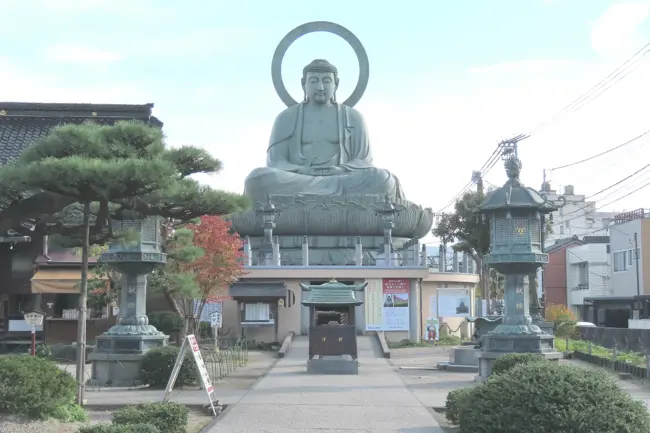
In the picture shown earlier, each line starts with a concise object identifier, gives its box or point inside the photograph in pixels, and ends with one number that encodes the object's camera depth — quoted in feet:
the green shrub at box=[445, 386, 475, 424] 31.98
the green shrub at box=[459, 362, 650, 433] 24.95
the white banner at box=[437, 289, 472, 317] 93.40
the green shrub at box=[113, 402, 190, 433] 29.25
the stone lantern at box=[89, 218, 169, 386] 51.90
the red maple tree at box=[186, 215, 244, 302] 76.43
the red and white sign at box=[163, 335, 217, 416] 39.55
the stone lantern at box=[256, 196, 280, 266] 95.26
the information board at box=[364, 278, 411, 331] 90.48
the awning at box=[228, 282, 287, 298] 88.07
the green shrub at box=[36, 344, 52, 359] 67.00
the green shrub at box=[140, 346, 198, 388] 49.47
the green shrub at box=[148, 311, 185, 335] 80.74
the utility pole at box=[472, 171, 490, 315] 136.73
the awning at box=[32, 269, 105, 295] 73.36
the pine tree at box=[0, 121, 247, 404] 30.30
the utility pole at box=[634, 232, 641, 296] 123.44
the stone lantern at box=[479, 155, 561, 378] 53.26
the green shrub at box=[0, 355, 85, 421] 30.53
